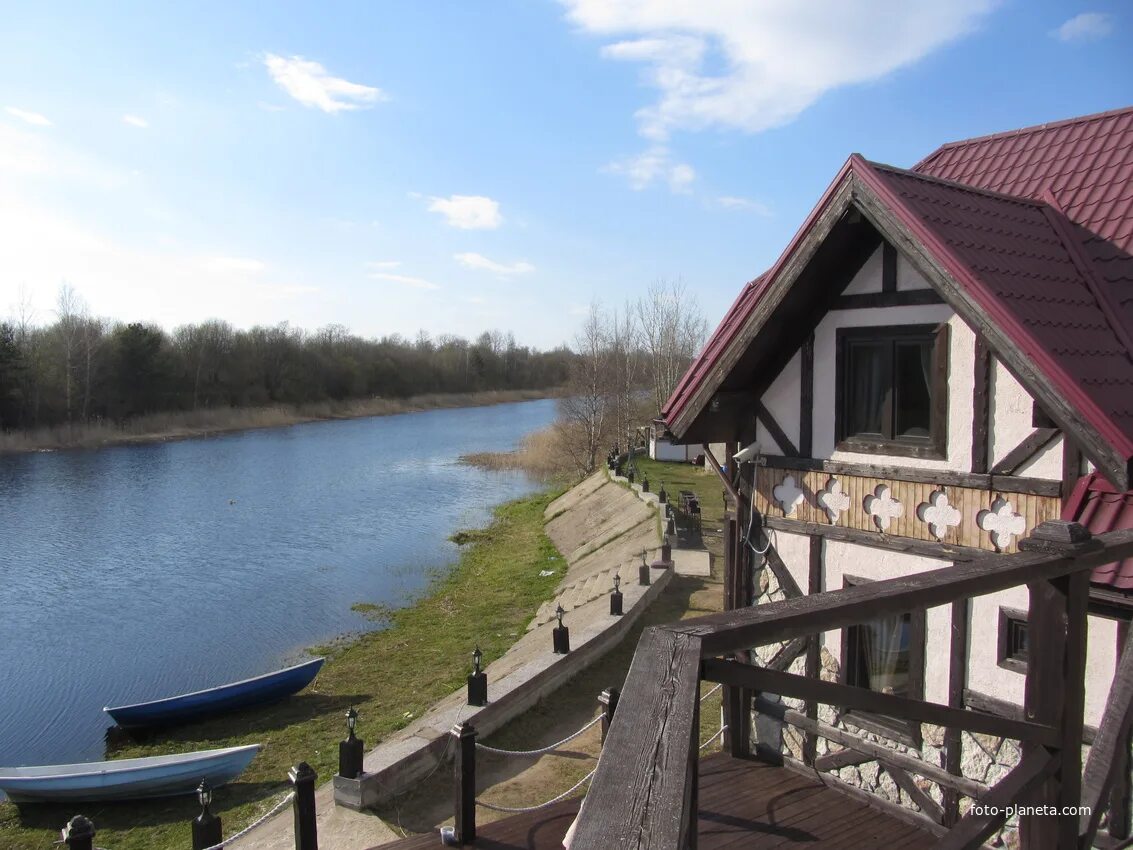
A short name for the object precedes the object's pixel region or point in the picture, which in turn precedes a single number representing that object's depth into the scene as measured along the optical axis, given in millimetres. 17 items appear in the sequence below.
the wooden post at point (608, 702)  8234
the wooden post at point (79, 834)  5711
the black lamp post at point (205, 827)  6746
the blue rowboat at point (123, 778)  11141
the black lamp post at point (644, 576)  15289
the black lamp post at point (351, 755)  8148
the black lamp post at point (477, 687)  9984
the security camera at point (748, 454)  7663
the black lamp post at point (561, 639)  11602
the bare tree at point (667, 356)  45062
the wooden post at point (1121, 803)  4859
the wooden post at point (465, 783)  6516
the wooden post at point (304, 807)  6371
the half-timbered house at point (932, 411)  5453
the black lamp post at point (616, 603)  13508
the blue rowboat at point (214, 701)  13875
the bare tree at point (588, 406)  42250
